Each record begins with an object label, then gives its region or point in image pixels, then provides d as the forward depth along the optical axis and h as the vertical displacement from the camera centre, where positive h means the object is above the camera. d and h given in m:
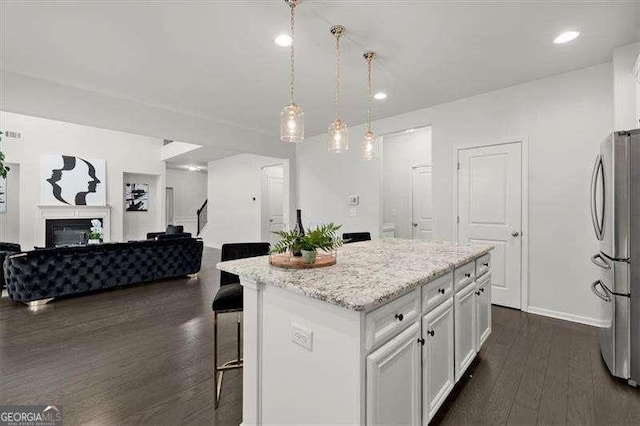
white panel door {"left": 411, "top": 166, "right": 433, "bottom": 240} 5.82 +0.22
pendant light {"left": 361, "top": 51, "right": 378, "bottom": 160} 2.92 +0.71
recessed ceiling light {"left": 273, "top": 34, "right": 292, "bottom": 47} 2.59 +1.54
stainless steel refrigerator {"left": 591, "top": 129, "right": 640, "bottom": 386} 2.07 -0.29
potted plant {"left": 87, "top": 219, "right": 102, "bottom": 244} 5.96 -0.45
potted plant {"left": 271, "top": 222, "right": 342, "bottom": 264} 1.71 -0.16
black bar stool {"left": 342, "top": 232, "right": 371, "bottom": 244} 3.84 -0.30
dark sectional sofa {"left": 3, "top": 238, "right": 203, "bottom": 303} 3.74 -0.75
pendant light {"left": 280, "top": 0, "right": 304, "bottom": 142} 2.28 +0.71
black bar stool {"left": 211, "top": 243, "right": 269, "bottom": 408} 1.94 -0.53
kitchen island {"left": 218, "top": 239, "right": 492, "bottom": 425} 1.21 -0.60
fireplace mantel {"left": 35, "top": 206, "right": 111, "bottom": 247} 6.80 -0.01
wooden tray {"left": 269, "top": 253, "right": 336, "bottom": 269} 1.68 -0.28
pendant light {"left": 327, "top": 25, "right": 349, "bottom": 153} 2.61 +0.68
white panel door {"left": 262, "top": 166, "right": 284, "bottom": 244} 7.68 +0.35
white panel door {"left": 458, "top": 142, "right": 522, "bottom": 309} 3.63 +0.06
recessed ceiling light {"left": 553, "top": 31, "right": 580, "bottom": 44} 2.55 +1.53
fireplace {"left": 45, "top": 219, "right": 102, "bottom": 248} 6.91 -0.40
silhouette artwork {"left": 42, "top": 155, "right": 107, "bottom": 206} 6.91 +0.81
